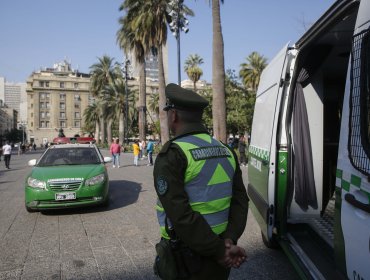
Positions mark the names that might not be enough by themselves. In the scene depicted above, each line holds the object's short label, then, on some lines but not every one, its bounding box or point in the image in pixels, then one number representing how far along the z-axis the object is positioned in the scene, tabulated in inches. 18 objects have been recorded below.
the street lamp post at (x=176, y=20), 845.8
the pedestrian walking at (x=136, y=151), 804.3
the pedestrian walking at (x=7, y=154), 805.9
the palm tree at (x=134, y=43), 1171.9
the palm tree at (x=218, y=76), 616.7
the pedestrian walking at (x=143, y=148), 1124.1
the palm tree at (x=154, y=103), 2871.1
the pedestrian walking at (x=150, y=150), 813.9
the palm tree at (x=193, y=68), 2223.2
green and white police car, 285.7
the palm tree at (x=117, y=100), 2288.0
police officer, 80.9
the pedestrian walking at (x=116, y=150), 762.2
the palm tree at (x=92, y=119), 3270.2
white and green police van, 90.7
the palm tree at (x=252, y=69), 1934.1
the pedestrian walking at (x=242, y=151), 749.3
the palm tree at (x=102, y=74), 2193.7
